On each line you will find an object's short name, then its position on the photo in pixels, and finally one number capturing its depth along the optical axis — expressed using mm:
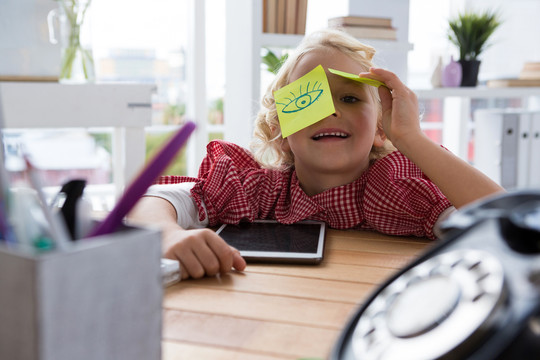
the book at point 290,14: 2199
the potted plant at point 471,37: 2647
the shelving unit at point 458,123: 3590
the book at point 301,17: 2211
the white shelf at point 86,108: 1657
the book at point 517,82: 2775
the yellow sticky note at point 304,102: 874
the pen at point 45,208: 261
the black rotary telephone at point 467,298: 251
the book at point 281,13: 2195
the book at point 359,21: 2246
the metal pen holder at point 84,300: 250
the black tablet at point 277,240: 655
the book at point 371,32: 2246
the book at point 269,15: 2189
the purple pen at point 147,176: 280
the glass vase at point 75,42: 1788
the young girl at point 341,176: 894
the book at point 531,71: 2834
